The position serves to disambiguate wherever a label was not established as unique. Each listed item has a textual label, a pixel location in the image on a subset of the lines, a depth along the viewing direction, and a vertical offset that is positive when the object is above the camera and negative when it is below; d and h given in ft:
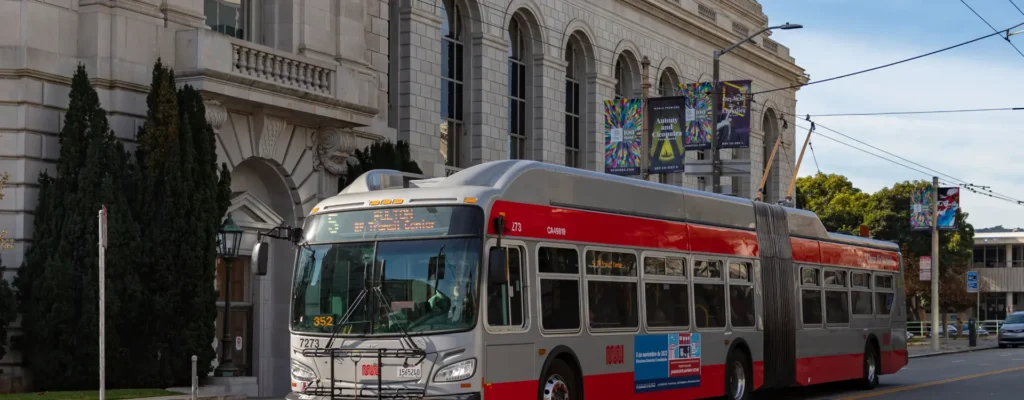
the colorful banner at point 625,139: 108.68 +11.37
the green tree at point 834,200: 270.46 +16.51
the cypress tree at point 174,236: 71.67 +2.51
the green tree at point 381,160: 91.97 +8.34
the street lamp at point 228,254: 74.90 +1.62
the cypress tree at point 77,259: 67.72 +1.23
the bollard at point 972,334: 182.19 -6.60
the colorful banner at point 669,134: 104.17 +11.27
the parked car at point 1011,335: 184.49 -6.74
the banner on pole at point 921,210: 174.19 +9.33
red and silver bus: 50.60 -0.25
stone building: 70.69 +12.92
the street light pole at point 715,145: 106.92 +10.72
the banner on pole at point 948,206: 173.88 +9.80
